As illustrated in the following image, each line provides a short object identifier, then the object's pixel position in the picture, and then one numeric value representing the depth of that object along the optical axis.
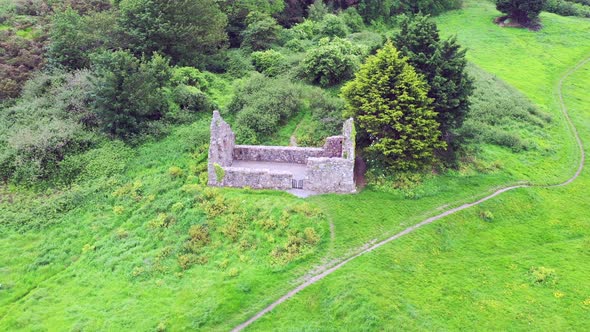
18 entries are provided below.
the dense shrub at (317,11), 62.50
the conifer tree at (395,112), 32.75
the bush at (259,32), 53.41
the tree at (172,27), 45.44
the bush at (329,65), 45.16
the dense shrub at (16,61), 42.94
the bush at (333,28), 57.16
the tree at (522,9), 71.81
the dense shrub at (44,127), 35.25
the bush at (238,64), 48.94
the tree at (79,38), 45.41
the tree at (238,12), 55.56
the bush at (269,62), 48.16
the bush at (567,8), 82.81
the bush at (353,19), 65.94
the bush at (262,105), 38.86
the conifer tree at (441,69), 34.66
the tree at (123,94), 37.16
